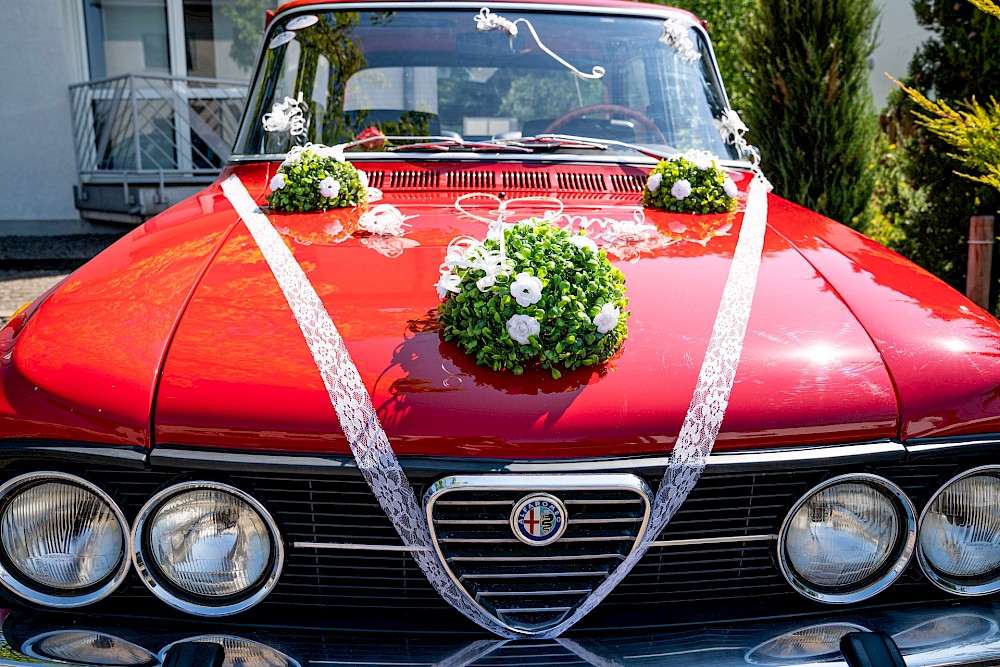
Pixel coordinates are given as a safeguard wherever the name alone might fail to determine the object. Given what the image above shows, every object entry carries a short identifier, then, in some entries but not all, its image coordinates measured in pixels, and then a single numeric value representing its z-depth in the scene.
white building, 9.94
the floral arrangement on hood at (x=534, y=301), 1.66
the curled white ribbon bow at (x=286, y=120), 3.04
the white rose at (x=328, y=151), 2.69
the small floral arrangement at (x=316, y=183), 2.57
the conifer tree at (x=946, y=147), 5.39
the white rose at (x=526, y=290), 1.70
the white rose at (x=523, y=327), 1.65
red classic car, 1.56
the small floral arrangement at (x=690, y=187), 2.64
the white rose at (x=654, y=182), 2.69
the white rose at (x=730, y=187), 2.71
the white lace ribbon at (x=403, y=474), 1.55
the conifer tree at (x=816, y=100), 6.20
